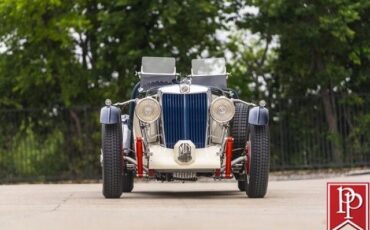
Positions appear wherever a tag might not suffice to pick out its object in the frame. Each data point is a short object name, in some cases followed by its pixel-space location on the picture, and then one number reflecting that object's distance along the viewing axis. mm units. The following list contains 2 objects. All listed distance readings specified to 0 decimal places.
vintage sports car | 14836
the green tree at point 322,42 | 29250
